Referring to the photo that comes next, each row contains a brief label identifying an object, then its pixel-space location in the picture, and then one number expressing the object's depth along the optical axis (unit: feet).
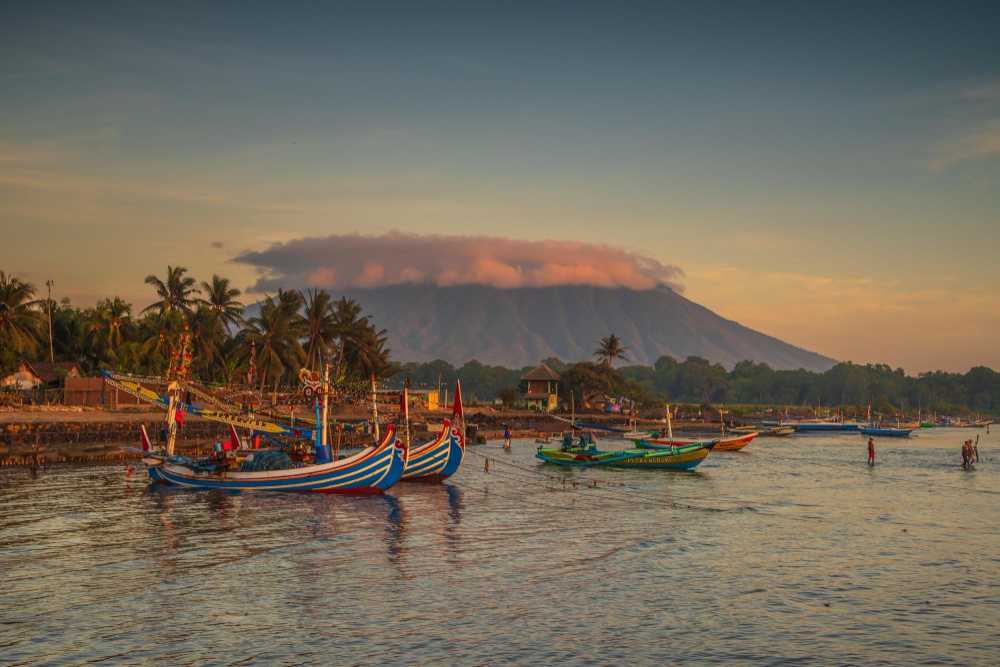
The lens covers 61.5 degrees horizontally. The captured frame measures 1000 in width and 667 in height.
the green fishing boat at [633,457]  206.90
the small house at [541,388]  494.59
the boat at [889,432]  430.61
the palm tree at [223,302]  315.17
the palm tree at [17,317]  265.34
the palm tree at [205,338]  301.63
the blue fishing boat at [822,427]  473.43
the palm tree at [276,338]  301.63
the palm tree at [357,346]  340.80
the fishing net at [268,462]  148.25
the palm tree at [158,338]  282.77
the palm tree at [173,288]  314.76
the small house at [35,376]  282.15
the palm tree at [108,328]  307.37
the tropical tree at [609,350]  531.95
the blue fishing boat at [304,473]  143.54
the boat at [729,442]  259.21
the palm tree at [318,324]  318.04
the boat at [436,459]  169.68
